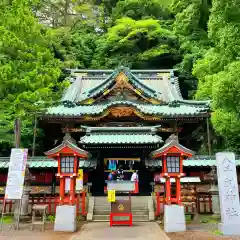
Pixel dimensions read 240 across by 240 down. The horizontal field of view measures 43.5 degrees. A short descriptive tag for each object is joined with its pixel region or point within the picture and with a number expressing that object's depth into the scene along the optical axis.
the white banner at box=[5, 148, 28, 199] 11.05
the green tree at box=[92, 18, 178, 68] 33.16
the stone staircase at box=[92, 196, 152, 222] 13.65
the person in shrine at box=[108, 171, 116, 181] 16.05
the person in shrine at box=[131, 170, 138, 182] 15.49
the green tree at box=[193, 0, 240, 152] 10.42
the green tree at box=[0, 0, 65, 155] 12.82
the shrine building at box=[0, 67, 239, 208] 16.30
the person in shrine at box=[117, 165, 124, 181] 16.20
